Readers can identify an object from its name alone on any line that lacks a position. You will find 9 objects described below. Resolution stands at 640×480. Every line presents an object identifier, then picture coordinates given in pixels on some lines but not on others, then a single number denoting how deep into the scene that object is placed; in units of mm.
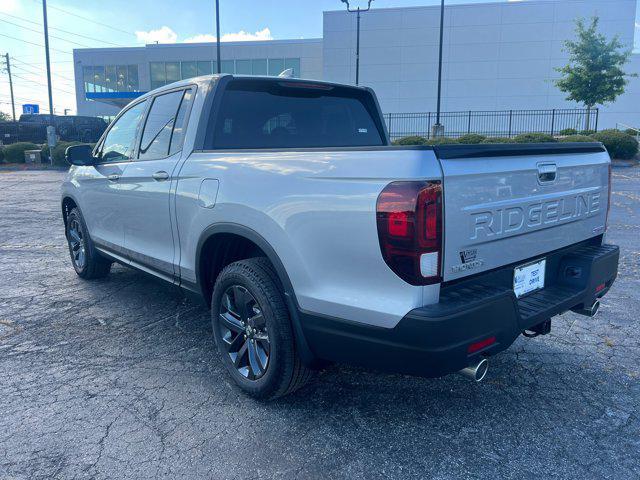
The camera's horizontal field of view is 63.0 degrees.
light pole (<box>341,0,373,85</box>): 30131
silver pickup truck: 2264
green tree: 26172
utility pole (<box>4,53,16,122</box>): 67500
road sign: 41841
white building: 36500
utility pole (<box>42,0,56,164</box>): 27653
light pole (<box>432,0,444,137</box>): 30250
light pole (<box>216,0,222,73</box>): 26453
